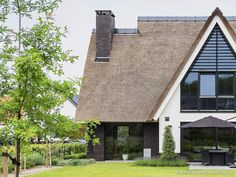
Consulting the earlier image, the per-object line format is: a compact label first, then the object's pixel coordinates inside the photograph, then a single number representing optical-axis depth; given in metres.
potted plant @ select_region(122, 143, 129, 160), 34.78
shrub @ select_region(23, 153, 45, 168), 29.78
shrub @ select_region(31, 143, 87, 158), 33.81
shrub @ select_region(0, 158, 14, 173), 26.14
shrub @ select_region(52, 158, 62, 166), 31.92
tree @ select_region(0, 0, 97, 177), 12.45
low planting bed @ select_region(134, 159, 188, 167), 29.70
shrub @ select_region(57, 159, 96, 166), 30.83
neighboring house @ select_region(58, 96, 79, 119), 65.25
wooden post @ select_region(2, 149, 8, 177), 13.26
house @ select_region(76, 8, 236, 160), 32.25
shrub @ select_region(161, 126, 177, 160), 30.98
